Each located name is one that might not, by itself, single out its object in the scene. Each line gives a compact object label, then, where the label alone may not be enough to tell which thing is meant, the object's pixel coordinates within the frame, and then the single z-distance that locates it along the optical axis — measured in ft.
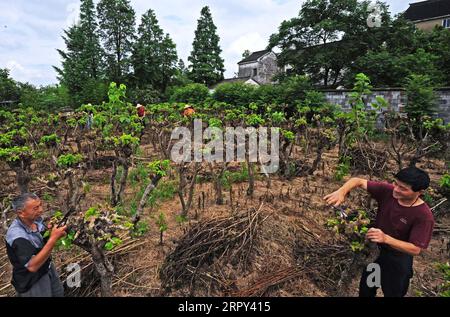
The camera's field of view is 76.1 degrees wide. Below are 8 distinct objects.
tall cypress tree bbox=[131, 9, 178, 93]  75.72
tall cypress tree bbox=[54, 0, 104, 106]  70.44
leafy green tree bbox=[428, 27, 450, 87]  44.90
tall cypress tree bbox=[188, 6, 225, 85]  95.20
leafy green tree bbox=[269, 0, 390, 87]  55.42
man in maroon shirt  7.25
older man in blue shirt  7.34
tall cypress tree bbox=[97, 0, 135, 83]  73.72
